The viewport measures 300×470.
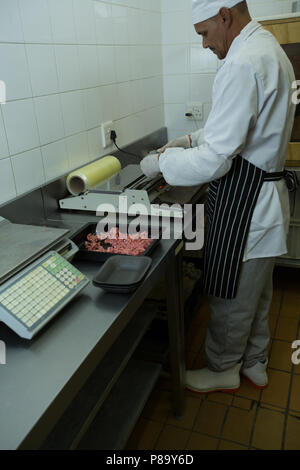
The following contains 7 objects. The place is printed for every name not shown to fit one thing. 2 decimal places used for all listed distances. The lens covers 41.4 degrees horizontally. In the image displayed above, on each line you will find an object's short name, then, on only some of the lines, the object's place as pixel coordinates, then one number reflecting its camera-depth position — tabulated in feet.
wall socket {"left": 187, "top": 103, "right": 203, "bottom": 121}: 7.68
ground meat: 4.01
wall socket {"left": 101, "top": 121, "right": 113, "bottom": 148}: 5.99
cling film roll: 5.01
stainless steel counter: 2.27
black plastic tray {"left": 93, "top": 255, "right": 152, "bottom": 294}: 3.32
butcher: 3.86
